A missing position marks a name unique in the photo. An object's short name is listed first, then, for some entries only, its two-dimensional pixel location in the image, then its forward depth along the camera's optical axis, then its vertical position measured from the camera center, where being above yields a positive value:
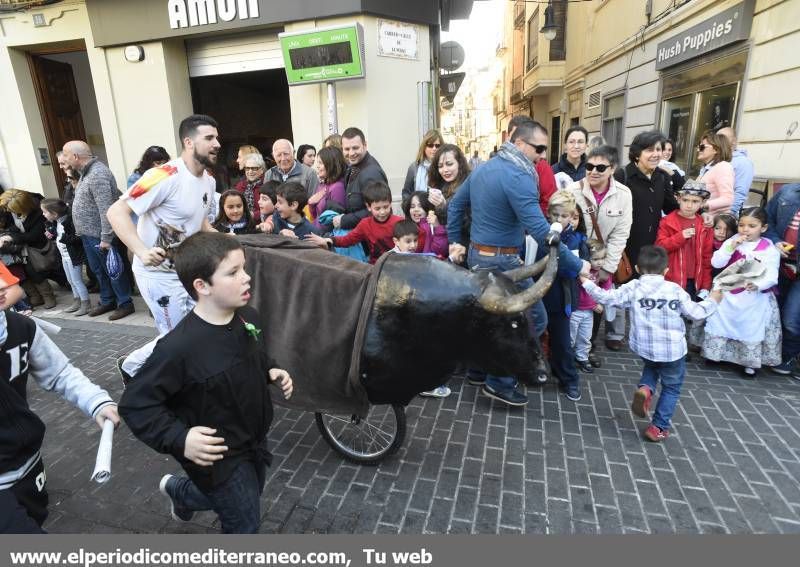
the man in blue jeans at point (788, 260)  4.27 -1.12
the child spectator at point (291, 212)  4.28 -0.56
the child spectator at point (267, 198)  4.89 -0.48
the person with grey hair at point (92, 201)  6.09 -0.56
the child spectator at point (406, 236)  4.09 -0.75
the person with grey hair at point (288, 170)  5.89 -0.26
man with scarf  3.46 -0.50
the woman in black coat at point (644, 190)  4.78 -0.52
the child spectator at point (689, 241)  4.54 -0.98
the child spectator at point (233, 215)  5.16 -0.67
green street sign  6.95 +1.34
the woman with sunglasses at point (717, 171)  4.97 -0.38
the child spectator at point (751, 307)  4.21 -1.52
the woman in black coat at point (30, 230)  6.97 -1.03
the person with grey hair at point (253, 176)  6.06 -0.32
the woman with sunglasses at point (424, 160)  5.51 -0.18
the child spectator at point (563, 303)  3.79 -1.29
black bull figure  2.55 -0.95
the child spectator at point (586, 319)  4.34 -1.61
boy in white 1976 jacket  3.34 -1.31
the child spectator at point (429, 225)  4.65 -0.77
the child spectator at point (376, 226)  4.41 -0.72
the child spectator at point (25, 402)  1.92 -1.06
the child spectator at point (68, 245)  6.67 -1.20
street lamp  14.17 +3.30
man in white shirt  3.21 -0.39
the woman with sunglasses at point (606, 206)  4.25 -0.59
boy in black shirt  1.89 -0.96
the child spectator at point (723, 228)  4.70 -0.90
